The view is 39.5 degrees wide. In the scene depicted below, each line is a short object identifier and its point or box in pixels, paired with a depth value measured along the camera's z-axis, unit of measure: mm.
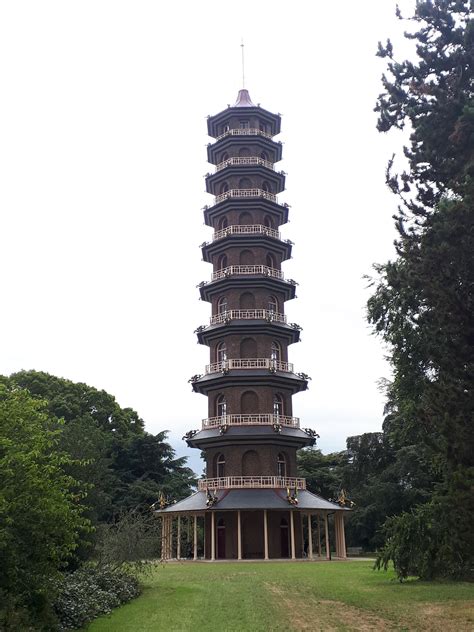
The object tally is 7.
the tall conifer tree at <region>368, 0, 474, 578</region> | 15266
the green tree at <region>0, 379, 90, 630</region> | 11898
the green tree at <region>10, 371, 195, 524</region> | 52781
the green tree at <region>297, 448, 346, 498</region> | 52750
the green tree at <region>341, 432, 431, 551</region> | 43531
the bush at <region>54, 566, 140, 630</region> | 14641
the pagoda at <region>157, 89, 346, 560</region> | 37219
